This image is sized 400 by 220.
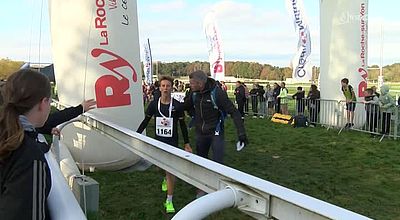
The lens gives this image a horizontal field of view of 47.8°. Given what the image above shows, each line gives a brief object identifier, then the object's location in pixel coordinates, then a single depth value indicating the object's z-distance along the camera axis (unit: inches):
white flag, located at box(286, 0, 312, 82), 858.8
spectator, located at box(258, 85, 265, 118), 841.5
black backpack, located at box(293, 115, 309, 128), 640.4
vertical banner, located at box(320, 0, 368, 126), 580.7
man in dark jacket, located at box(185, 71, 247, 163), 229.6
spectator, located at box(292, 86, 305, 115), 716.7
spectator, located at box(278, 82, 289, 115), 805.9
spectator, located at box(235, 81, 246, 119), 782.5
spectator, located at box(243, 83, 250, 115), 851.3
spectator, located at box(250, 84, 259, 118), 870.5
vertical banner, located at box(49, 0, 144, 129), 246.8
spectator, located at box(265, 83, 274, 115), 841.0
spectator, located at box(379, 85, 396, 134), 511.8
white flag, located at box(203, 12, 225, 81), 1037.2
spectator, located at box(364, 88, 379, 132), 539.2
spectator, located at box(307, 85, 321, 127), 646.5
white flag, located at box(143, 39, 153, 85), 1403.7
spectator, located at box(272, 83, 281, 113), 815.7
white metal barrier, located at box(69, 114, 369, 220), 59.6
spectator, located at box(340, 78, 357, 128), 563.2
